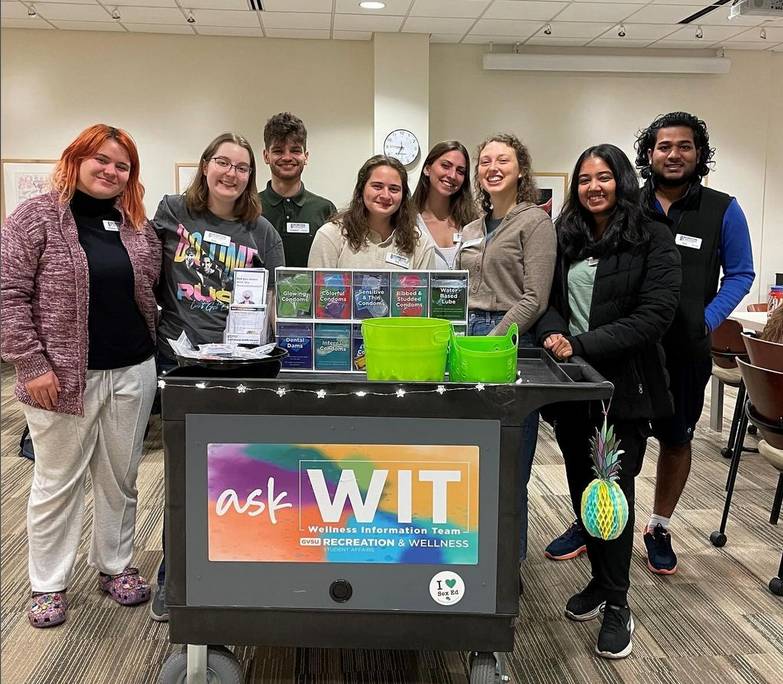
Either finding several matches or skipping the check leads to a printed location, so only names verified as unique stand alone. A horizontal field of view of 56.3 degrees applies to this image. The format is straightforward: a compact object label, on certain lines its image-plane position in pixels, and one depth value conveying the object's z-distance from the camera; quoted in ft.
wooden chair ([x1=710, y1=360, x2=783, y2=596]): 8.46
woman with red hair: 7.22
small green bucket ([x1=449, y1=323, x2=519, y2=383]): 5.82
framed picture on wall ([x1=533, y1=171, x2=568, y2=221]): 23.00
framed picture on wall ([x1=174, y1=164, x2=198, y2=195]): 21.97
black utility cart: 5.74
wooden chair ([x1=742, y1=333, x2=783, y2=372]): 8.86
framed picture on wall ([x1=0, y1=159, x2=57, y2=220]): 21.53
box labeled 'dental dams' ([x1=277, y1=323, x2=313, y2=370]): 6.86
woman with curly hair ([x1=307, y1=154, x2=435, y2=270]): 8.34
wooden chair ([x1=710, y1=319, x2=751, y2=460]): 13.66
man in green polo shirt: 12.06
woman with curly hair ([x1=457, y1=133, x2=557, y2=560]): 7.91
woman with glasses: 7.99
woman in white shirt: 9.48
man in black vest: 8.51
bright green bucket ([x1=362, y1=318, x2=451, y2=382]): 5.84
